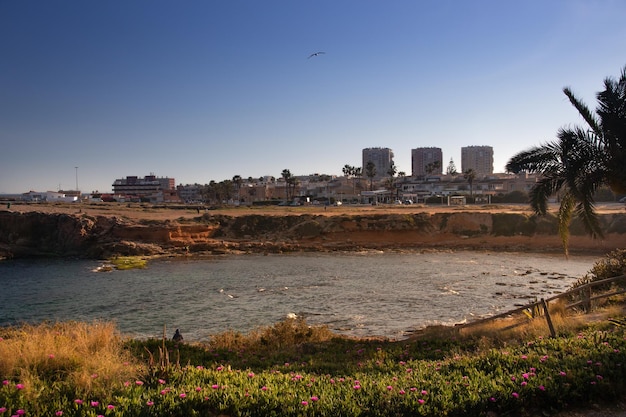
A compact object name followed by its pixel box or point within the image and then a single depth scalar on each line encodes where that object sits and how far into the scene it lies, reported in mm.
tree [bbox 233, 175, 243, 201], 141750
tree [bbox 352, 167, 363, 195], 138425
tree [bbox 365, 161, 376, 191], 131650
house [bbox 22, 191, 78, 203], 119431
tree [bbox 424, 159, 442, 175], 156100
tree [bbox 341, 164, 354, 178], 146375
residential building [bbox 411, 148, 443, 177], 156125
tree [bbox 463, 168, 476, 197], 106931
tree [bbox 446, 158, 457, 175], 174162
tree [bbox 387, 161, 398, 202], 113388
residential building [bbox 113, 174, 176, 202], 182488
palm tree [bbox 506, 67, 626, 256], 13383
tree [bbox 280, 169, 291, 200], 127625
